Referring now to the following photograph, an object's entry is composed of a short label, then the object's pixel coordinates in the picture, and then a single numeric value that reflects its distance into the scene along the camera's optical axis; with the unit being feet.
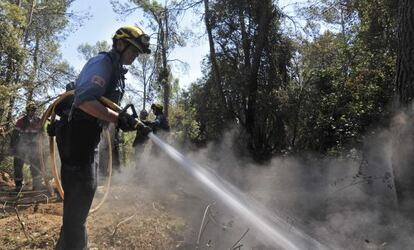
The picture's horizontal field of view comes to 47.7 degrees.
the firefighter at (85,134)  10.78
